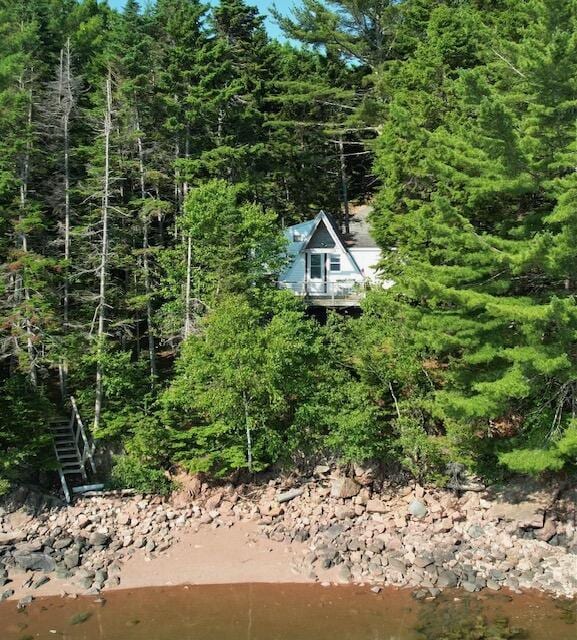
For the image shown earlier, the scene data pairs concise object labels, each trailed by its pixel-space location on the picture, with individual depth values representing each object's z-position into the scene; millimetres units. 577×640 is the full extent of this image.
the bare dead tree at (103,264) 20406
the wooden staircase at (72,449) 20078
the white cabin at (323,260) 25828
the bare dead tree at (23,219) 19875
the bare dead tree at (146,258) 22328
